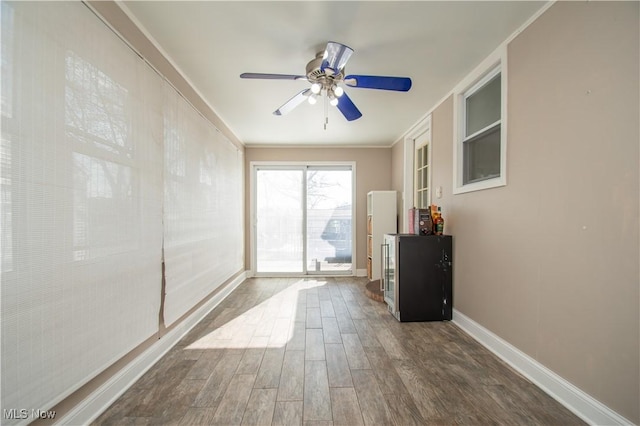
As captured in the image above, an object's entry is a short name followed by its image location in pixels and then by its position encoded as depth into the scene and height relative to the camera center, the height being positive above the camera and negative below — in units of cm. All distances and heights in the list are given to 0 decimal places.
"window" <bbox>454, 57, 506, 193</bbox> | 219 +68
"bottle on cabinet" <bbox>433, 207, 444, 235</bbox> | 283 -14
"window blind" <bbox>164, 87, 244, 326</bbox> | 223 +3
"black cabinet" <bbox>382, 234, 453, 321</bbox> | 272 -67
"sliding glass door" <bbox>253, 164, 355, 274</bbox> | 497 -21
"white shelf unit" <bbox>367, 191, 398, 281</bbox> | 448 -16
